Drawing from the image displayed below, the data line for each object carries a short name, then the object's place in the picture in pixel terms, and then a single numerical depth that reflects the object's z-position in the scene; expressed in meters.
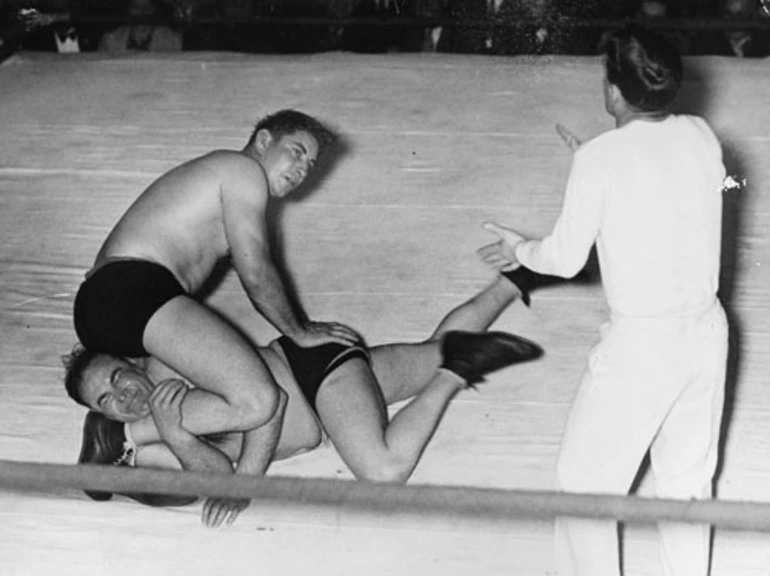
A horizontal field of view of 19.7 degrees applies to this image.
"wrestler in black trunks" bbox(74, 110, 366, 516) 5.54
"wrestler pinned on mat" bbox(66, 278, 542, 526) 5.57
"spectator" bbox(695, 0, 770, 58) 8.17
